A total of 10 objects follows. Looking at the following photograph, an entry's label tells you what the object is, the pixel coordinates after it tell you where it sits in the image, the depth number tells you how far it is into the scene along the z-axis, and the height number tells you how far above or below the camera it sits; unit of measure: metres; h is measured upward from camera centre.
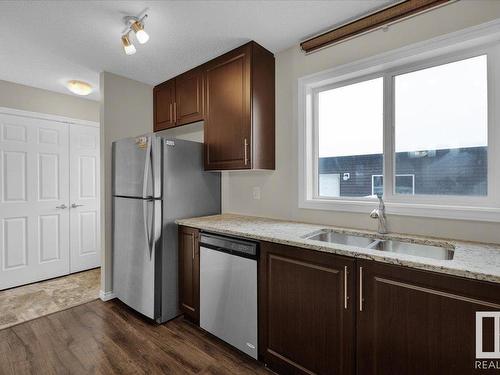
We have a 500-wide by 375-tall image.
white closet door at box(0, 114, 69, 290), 3.03 -0.16
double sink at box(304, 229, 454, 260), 1.58 -0.40
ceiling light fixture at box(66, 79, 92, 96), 3.07 +1.20
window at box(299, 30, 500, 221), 1.63 +0.37
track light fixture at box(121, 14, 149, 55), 1.79 +1.13
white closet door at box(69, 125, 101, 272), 3.56 -0.15
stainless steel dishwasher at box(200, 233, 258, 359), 1.81 -0.77
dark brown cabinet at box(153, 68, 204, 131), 2.69 +0.96
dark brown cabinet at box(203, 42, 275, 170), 2.25 +0.69
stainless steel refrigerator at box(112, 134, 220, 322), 2.26 -0.22
